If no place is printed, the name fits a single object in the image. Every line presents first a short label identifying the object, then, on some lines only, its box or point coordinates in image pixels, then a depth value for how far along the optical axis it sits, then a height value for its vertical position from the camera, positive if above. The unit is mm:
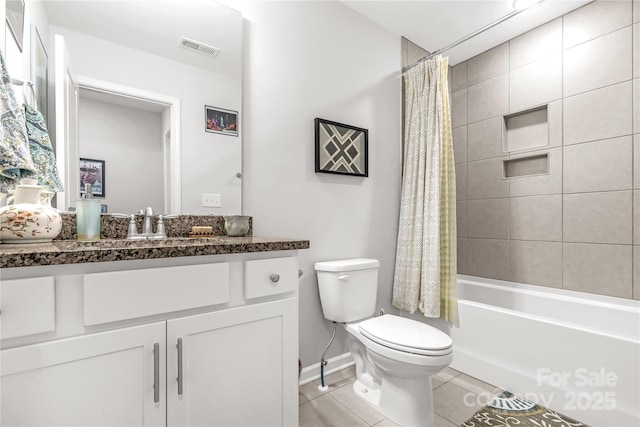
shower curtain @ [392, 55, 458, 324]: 2047 +54
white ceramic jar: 966 -11
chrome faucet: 1382 -63
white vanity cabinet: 772 -385
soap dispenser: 1237 -15
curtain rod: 1862 +1117
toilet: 1392 -621
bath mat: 1483 -1000
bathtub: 1438 -742
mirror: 1341 +553
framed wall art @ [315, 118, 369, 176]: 1960 +422
